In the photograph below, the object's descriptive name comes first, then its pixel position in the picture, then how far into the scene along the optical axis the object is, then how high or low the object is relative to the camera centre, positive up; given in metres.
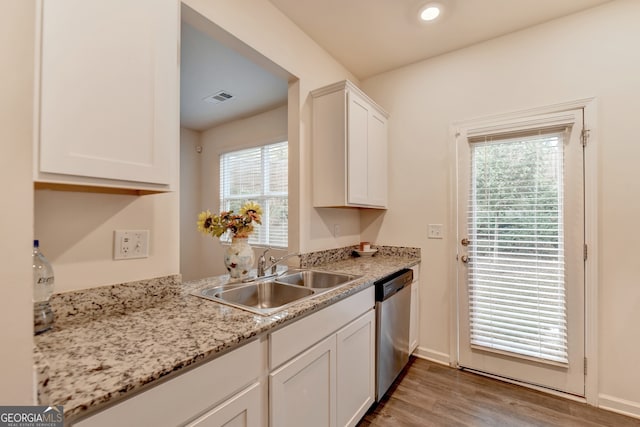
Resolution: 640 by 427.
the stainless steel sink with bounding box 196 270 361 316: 1.57 -0.44
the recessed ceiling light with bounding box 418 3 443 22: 1.98 +1.44
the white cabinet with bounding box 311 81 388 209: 2.19 +0.55
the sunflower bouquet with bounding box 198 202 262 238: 1.74 -0.04
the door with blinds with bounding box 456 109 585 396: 2.03 -0.26
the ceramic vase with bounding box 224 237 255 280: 1.75 -0.27
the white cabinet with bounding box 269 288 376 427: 1.16 -0.73
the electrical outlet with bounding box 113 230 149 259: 1.19 -0.12
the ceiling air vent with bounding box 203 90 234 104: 3.14 +1.33
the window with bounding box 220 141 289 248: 3.60 +0.40
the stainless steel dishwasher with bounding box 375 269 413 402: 1.88 -0.79
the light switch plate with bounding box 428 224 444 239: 2.53 -0.14
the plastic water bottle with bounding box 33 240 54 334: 0.94 -0.26
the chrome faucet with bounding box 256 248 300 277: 1.87 -0.32
